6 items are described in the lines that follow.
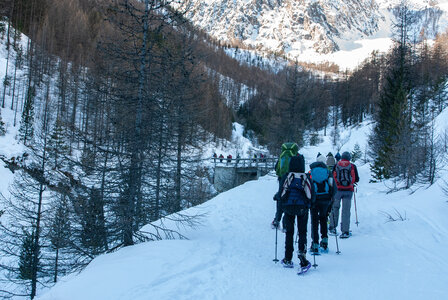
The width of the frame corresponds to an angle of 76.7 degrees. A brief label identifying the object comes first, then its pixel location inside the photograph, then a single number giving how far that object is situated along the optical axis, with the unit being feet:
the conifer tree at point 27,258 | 40.72
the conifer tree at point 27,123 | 81.81
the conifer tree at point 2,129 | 82.02
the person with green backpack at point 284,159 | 19.58
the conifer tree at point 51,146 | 39.98
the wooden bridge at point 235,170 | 88.33
